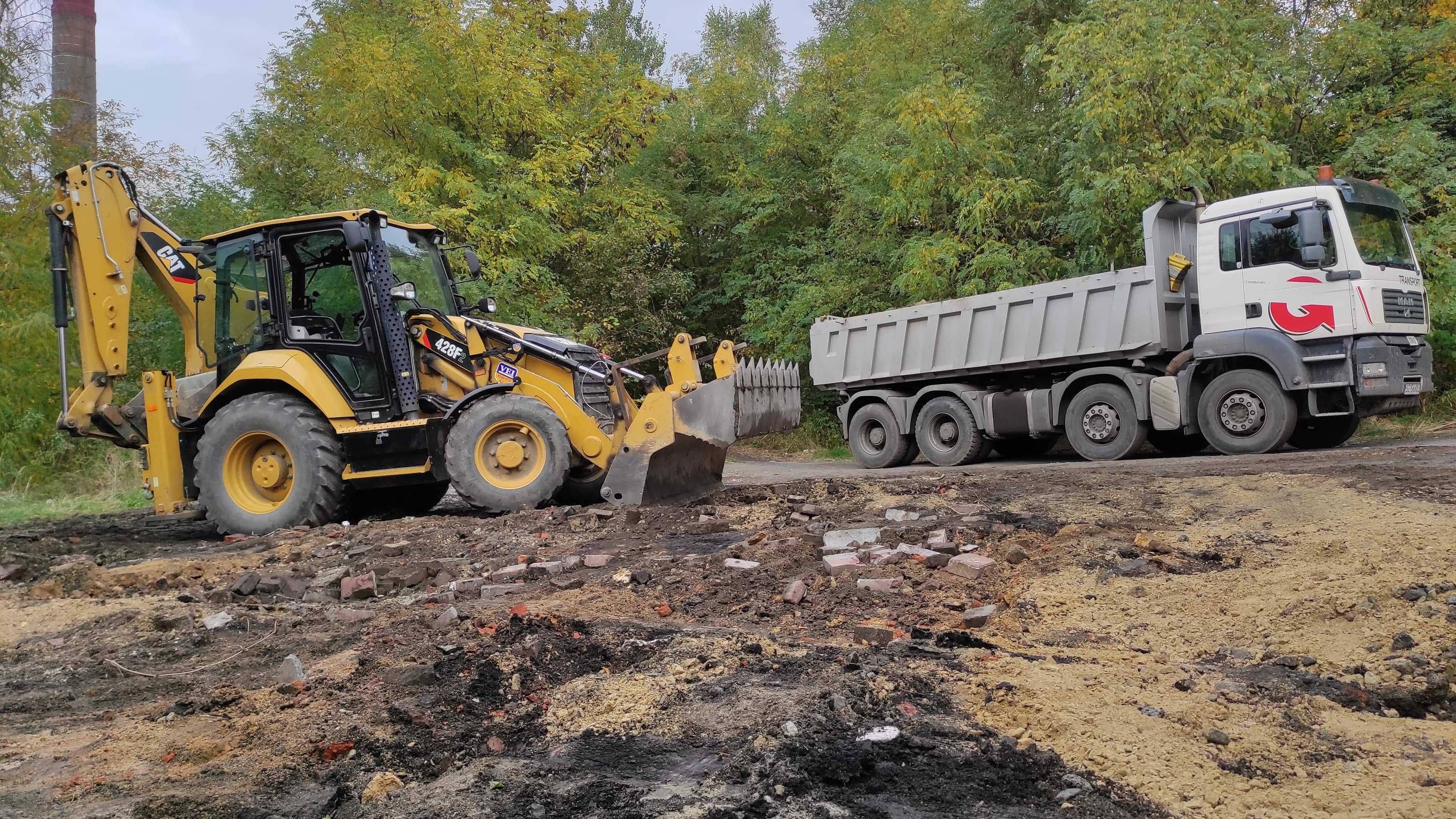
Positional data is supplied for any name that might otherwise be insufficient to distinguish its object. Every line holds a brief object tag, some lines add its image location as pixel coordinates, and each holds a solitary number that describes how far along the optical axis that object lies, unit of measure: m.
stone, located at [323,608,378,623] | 5.27
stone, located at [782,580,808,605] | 5.09
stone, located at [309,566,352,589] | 6.20
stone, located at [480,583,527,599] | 5.78
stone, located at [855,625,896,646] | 4.28
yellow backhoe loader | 8.31
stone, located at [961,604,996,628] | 4.57
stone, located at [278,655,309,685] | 4.12
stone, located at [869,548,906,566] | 5.60
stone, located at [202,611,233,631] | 5.24
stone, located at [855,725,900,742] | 3.15
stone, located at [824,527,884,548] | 6.27
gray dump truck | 10.46
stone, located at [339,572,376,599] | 5.93
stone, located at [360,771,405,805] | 2.92
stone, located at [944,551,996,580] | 5.33
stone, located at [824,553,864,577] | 5.52
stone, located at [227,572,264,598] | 6.05
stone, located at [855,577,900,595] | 5.15
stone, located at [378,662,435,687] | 3.88
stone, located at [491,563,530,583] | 6.12
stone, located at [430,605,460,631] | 4.77
